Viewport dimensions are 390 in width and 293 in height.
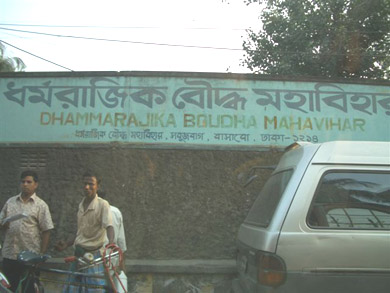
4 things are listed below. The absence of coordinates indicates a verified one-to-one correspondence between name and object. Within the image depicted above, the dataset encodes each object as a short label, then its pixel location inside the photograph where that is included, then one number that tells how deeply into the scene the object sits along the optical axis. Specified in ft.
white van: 7.90
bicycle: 9.23
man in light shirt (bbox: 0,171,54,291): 11.91
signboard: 17.69
